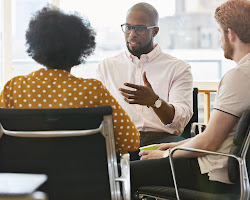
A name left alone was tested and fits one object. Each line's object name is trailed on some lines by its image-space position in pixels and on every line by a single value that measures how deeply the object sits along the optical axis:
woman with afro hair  2.13
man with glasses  2.92
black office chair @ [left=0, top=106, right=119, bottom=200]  2.03
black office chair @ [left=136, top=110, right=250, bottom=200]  2.21
